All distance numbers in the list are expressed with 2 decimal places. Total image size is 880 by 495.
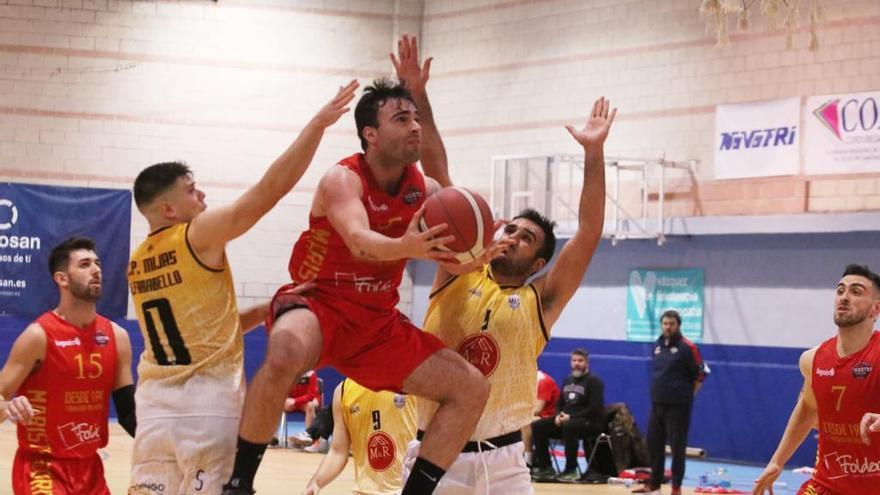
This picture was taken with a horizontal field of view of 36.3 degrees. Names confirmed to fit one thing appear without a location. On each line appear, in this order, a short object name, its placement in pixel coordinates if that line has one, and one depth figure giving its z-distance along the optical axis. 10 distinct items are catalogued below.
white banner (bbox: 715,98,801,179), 16.95
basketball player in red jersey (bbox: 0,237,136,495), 6.93
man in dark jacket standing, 14.09
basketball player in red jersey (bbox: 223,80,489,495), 5.50
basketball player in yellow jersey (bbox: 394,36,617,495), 6.12
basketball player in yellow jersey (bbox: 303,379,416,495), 7.79
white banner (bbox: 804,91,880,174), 16.03
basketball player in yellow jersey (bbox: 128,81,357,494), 5.35
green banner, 17.91
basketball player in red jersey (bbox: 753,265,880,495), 7.39
